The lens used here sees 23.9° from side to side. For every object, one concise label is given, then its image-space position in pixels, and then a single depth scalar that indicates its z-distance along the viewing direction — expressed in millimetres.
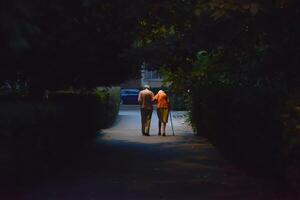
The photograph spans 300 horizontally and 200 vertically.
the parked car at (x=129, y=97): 56656
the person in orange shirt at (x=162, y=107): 24547
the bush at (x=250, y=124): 10211
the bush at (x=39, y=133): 9438
